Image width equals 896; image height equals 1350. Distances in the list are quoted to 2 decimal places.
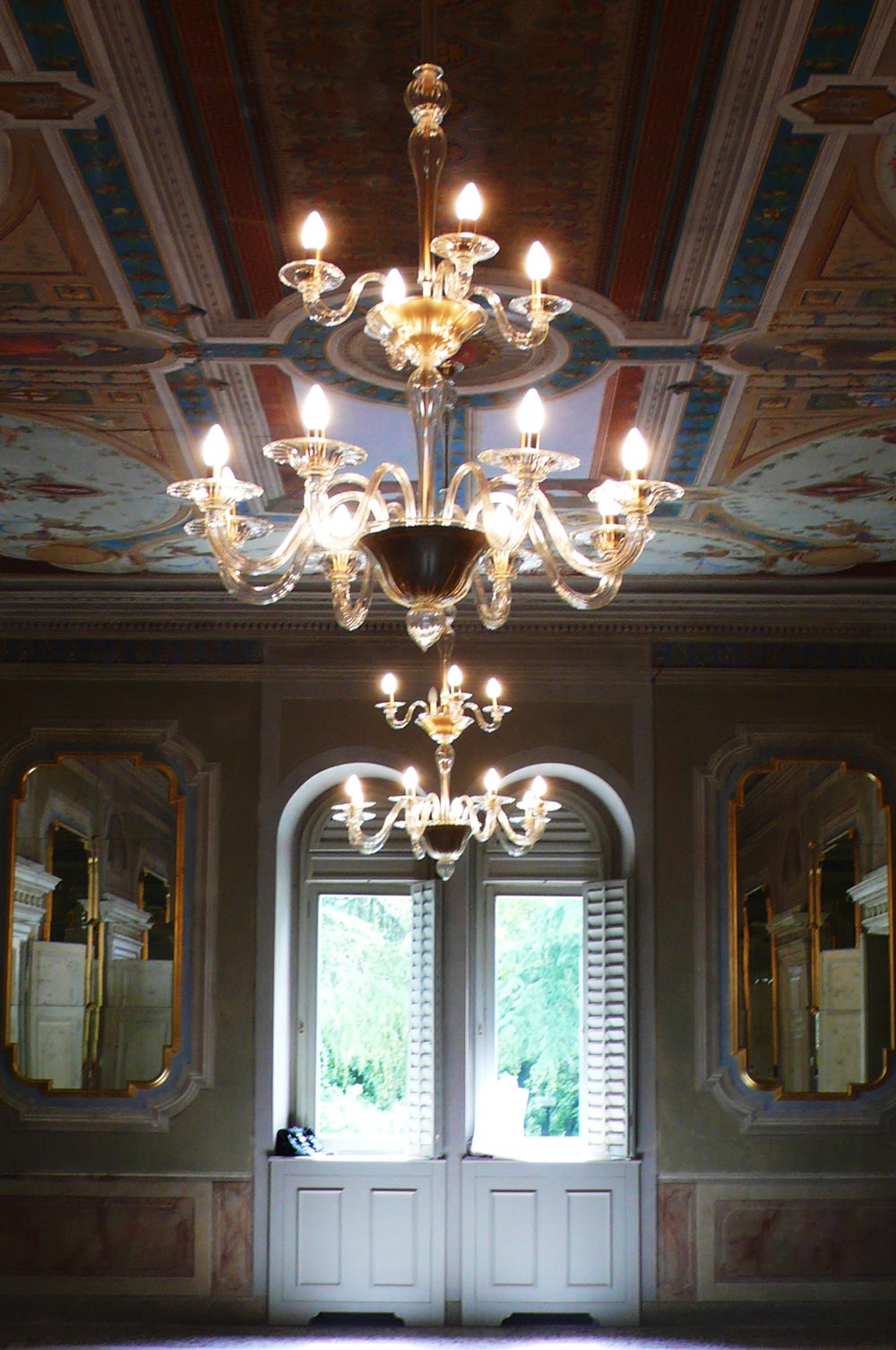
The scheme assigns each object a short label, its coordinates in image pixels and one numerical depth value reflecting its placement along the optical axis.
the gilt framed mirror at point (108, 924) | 7.95
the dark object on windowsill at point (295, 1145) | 7.91
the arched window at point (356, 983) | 8.45
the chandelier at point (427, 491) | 2.93
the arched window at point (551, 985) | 8.13
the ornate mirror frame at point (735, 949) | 7.91
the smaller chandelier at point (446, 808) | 5.67
